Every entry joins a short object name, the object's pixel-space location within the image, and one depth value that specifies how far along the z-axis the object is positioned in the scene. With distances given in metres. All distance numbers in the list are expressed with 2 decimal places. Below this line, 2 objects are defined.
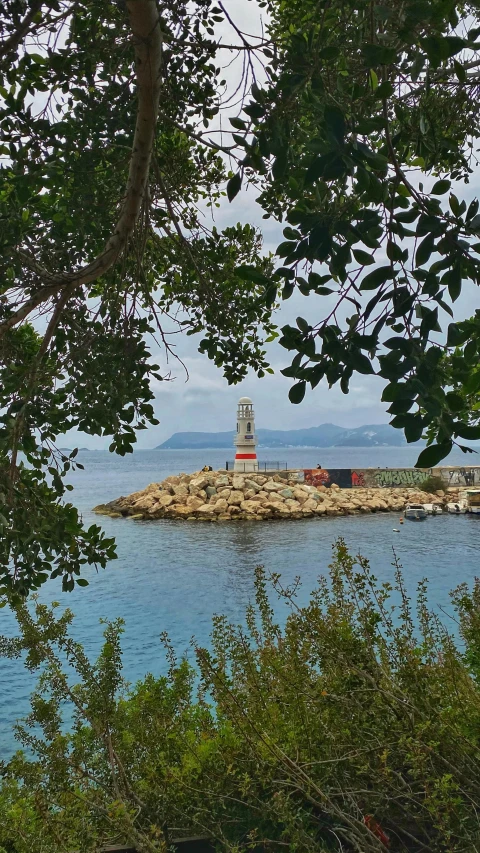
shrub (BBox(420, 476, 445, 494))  35.62
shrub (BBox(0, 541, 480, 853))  2.00
